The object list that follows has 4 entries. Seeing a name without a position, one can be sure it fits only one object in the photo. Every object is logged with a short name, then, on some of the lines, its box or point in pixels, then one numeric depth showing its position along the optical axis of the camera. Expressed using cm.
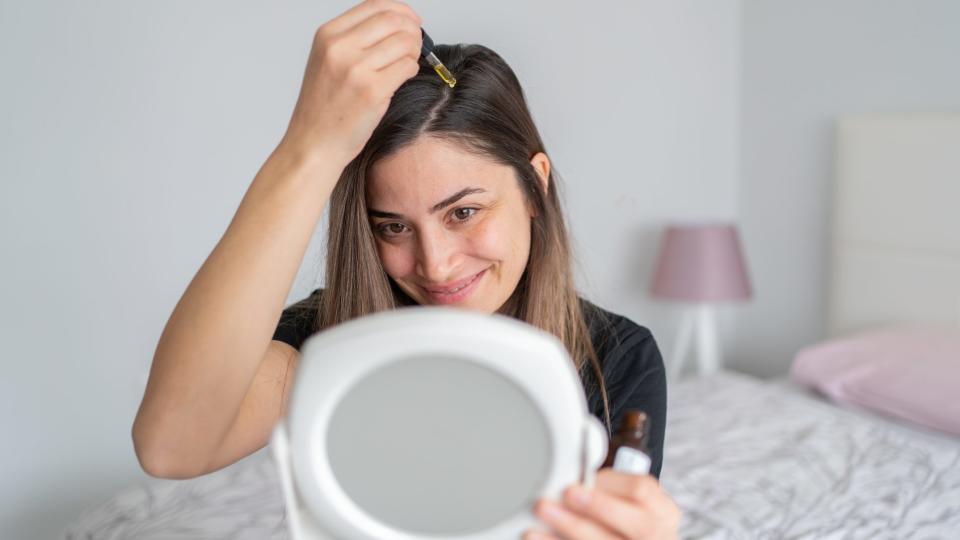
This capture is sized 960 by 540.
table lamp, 254
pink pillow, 189
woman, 60
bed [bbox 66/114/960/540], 154
